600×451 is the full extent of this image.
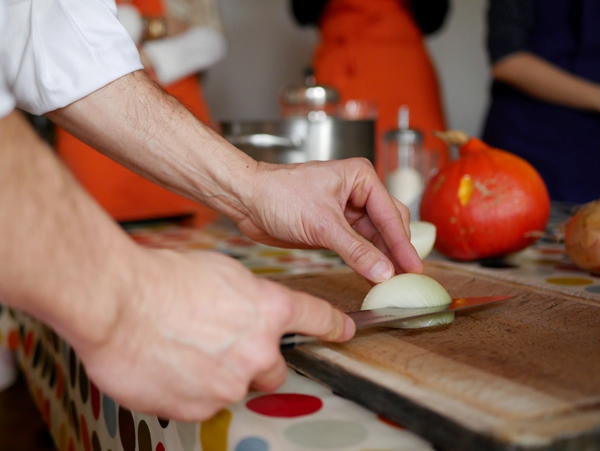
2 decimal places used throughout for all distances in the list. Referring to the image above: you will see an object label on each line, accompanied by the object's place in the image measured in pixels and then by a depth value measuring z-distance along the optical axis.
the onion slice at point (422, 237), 0.77
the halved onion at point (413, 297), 0.53
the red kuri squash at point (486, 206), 0.81
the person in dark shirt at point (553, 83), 1.59
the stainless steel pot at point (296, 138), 1.01
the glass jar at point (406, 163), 1.15
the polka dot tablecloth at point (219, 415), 0.38
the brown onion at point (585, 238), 0.71
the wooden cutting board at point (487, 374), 0.34
